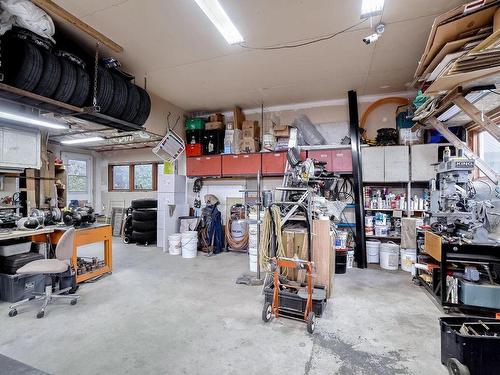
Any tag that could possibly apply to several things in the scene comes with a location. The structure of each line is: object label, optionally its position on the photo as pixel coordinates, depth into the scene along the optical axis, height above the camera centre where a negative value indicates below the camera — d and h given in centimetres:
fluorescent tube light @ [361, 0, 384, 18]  269 +196
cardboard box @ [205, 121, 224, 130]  616 +154
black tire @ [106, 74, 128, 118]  364 +133
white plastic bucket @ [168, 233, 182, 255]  572 -125
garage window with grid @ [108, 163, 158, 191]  808 +41
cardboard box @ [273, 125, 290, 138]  559 +126
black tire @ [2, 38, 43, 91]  264 +135
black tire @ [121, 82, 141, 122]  387 +133
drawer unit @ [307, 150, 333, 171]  517 +65
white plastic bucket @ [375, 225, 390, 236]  495 -83
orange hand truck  266 -127
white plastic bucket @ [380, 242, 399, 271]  467 -128
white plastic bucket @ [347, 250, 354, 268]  489 -138
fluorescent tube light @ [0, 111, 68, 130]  358 +108
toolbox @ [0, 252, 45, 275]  329 -95
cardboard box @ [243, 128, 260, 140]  581 +127
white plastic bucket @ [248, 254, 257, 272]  460 -135
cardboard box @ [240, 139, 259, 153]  578 +98
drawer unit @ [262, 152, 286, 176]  552 +55
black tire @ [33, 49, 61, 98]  284 +130
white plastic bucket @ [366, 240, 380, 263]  496 -124
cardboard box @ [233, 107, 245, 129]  604 +170
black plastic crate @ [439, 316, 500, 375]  169 -112
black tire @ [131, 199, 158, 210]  699 -39
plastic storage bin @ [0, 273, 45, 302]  322 -125
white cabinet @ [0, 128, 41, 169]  433 +74
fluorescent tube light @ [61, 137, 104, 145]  675 +136
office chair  297 -94
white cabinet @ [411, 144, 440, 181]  459 +48
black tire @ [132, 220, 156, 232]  666 -97
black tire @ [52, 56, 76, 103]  303 +130
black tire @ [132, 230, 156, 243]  663 -123
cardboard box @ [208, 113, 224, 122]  626 +175
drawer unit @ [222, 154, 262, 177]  571 +55
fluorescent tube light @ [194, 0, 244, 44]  274 +199
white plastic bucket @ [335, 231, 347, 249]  455 -97
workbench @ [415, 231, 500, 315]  289 -82
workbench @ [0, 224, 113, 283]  359 -74
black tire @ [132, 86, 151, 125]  410 +132
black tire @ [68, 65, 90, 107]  320 +129
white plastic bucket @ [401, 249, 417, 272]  448 -126
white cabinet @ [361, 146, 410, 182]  472 +45
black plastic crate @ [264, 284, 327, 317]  280 -128
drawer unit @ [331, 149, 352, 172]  507 +55
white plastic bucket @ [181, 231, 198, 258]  550 -120
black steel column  487 -13
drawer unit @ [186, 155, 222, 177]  605 +55
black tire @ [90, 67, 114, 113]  344 +138
